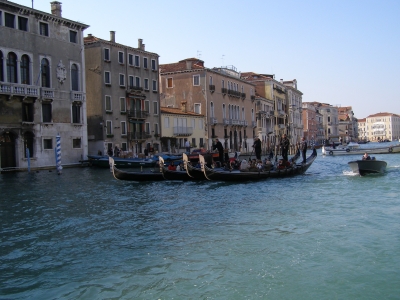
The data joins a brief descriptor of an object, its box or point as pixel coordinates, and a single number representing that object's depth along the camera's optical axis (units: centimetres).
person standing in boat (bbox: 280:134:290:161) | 1584
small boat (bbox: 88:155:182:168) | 2153
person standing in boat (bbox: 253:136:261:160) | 1565
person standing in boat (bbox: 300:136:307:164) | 1663
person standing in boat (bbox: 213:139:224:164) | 1469
